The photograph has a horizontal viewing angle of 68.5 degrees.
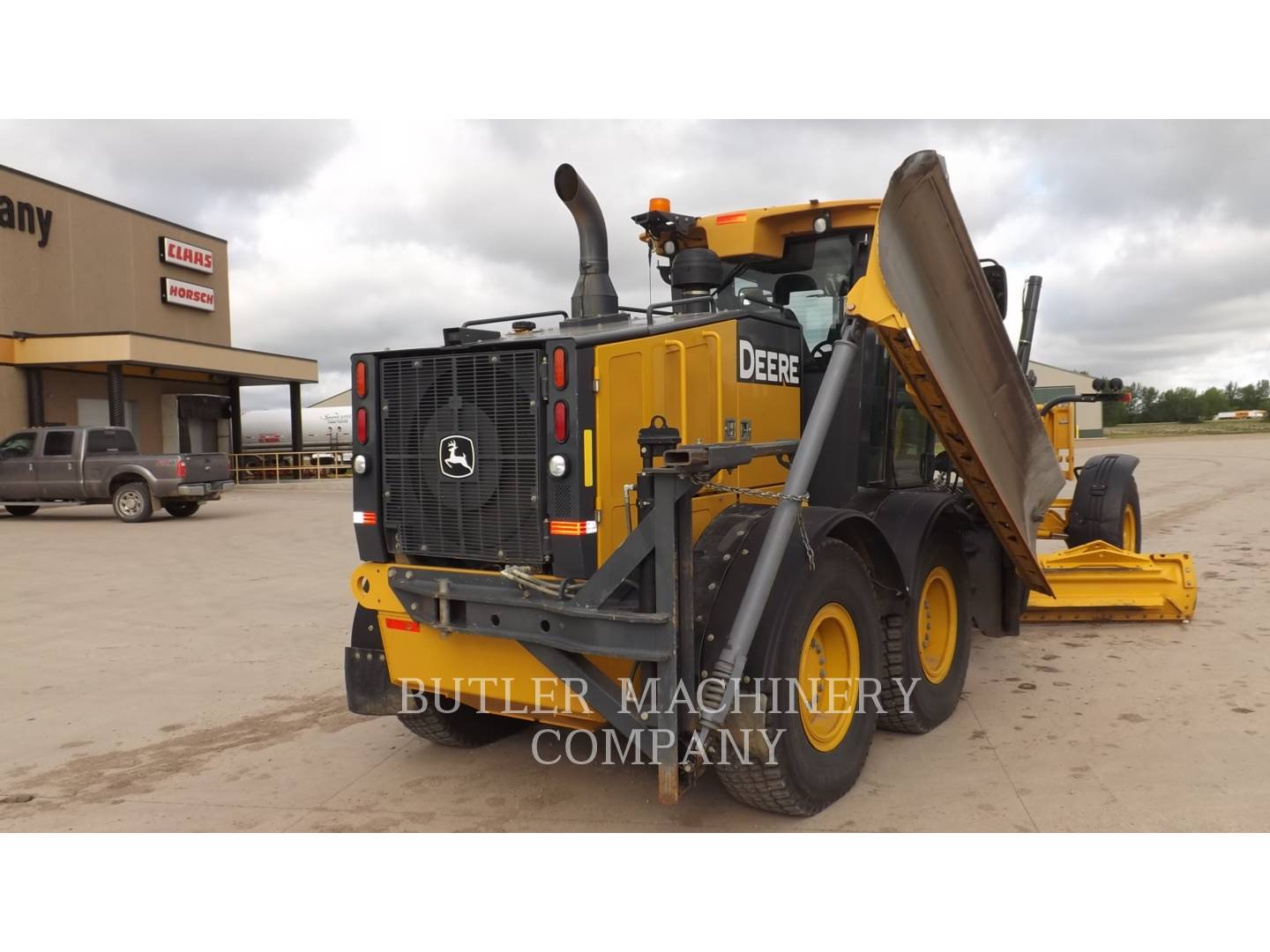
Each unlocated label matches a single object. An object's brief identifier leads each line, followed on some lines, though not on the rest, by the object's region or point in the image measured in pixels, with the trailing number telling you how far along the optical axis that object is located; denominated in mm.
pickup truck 16859
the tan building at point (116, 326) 23594
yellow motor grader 3643
